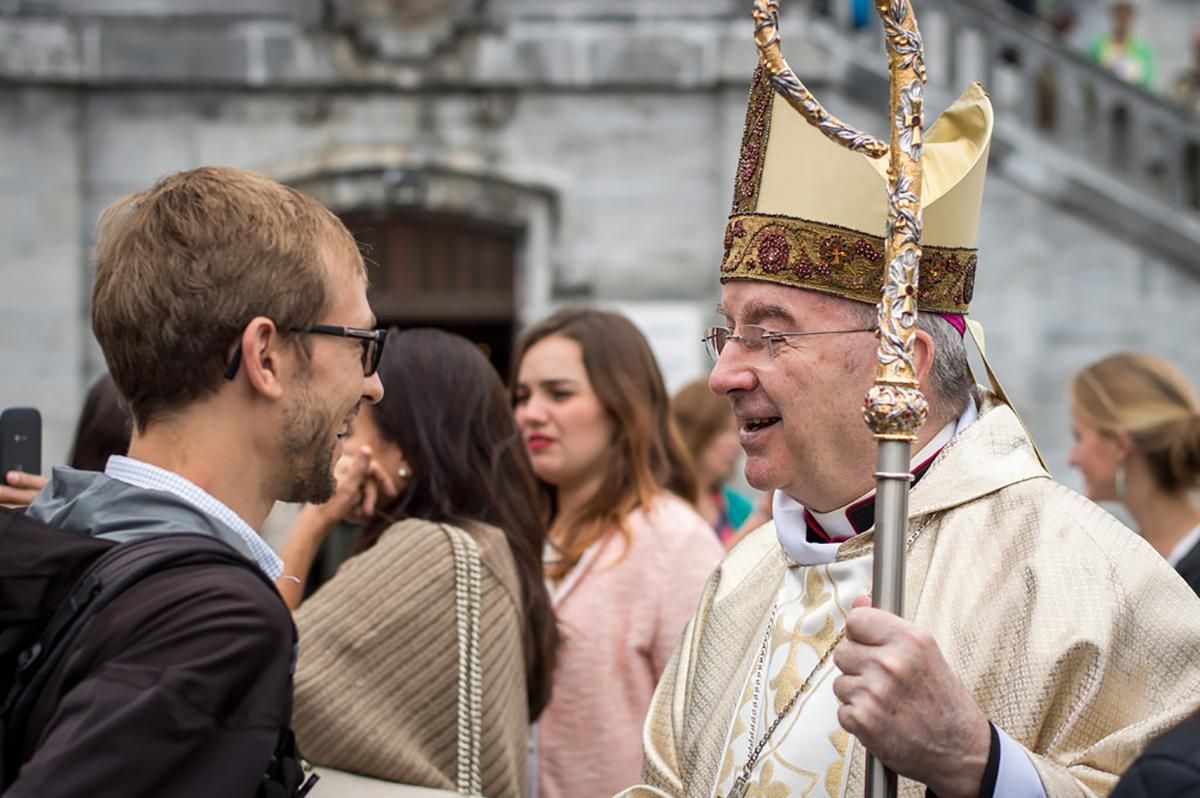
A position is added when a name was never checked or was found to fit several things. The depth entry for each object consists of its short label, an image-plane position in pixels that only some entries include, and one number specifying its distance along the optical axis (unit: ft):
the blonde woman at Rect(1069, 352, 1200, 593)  15.90
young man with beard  6.18
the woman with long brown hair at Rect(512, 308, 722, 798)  13.66
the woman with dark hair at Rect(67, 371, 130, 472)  12.92
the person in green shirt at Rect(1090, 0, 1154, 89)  40.47
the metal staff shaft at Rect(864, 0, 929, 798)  6.91
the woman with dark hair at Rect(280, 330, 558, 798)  10.54
